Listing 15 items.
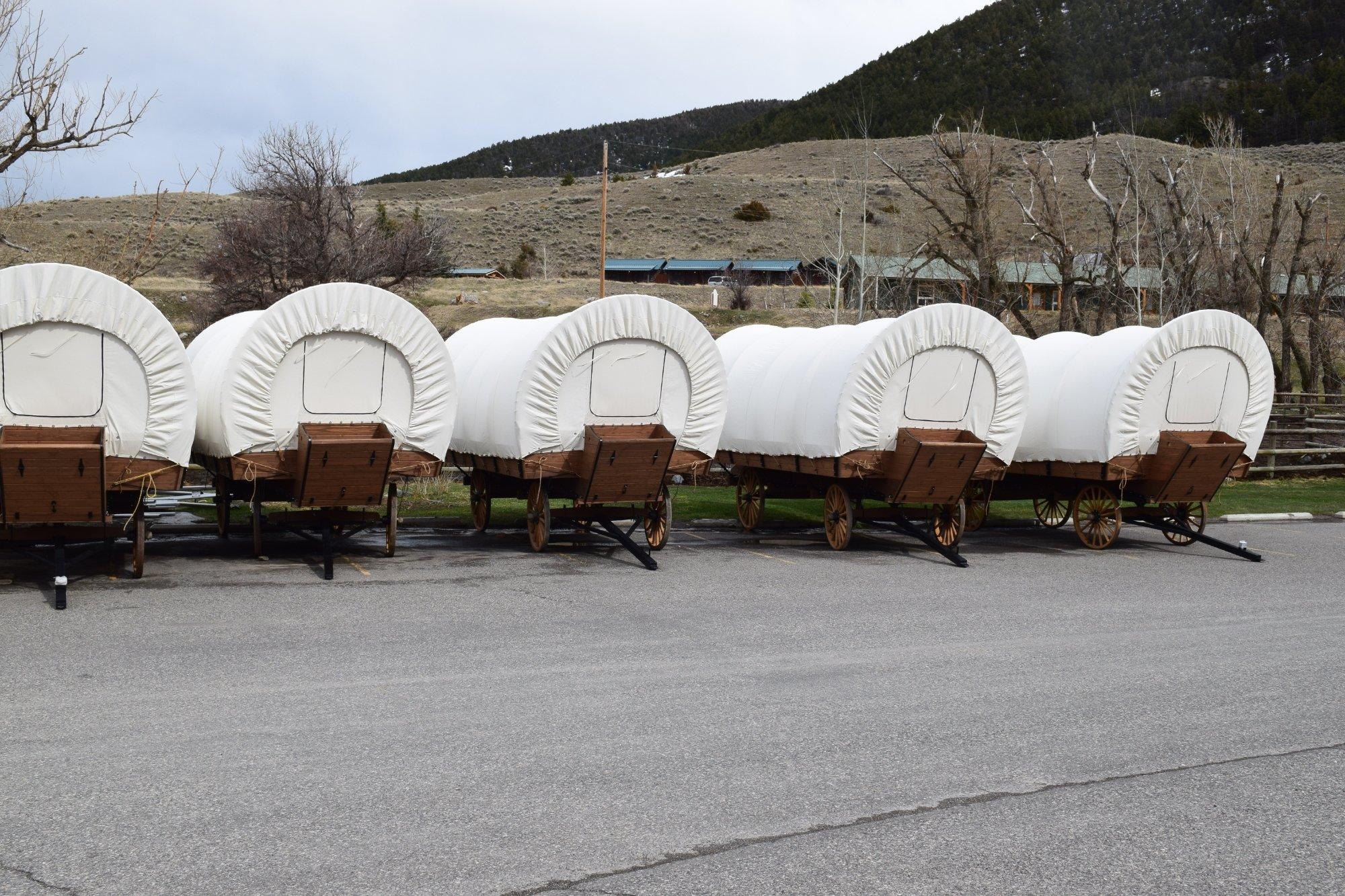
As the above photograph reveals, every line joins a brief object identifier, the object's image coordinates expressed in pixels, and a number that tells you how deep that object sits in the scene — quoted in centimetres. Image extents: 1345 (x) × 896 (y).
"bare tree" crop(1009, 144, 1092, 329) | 3394
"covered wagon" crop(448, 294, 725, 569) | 1430
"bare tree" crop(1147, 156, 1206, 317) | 3625
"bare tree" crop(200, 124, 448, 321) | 3772
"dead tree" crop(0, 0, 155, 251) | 2142
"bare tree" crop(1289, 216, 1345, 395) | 3675
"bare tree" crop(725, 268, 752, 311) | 5778
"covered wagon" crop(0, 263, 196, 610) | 1099
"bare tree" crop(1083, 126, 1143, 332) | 3556
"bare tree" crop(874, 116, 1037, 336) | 3341
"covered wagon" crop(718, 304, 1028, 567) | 1533
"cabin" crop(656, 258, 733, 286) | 7475
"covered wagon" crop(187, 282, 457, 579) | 1275
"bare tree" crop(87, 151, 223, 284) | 2291
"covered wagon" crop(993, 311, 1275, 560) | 1634
